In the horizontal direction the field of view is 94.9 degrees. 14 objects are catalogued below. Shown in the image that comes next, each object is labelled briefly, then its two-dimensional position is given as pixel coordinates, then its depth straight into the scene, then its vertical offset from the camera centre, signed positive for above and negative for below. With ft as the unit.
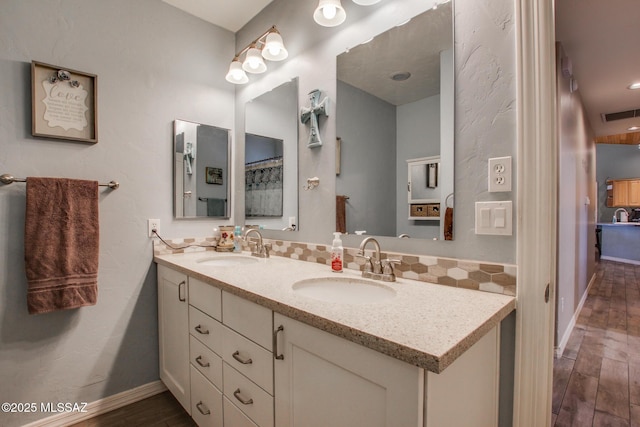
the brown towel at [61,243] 4.60 -0.50
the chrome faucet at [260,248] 6.02 -0.75
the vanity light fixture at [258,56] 5.59 +3.18
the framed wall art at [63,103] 4.81 +1.88
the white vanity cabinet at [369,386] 2.01 -1.40
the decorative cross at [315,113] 5.18 +1.80
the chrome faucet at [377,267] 3.88 -0.75
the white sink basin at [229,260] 5.97 -0.99
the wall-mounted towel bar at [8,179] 4.56 +0.53
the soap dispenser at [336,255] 4.47 -0.66
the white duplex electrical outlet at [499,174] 3.19 +0.42
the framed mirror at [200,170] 6.43 +0.98
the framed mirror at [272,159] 5.94 +1.17
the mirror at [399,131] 3.77 +1.19
